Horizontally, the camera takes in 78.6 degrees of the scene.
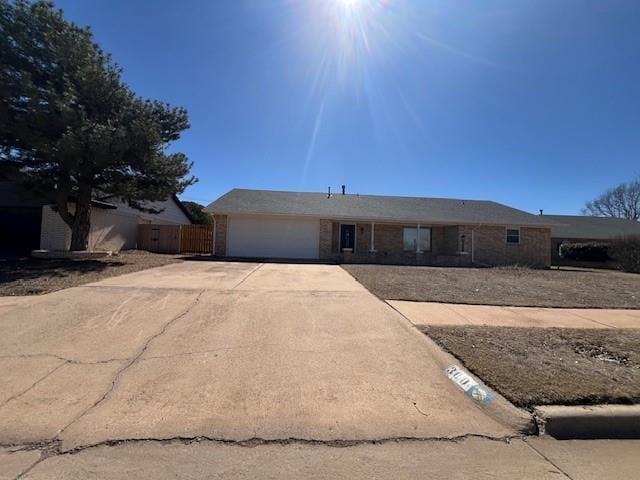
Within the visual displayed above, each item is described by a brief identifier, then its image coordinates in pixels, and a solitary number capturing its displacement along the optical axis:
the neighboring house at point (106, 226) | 18.61
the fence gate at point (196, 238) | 24.06
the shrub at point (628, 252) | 22.27
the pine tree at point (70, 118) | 12.66
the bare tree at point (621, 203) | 52.28
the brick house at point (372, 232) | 21.69
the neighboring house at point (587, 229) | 31.28
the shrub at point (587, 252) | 27.00
